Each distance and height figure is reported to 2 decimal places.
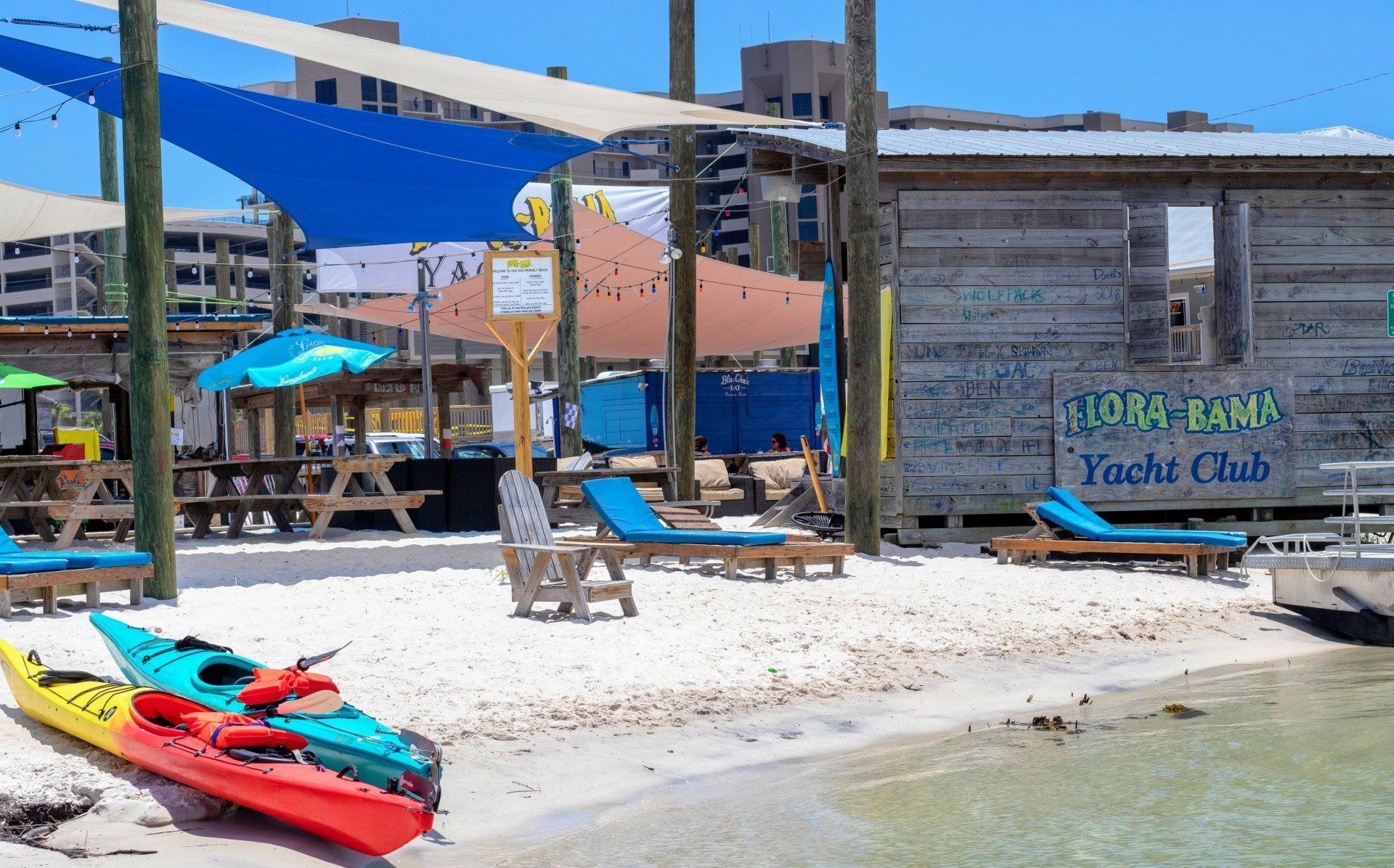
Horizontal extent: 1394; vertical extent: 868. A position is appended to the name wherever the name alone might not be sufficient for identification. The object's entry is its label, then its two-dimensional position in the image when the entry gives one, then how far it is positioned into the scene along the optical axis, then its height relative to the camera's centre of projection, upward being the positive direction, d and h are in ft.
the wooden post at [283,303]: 57.11 +5.31
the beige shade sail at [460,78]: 34.04 +8.78
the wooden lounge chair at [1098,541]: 37.68 -3.63
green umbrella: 50.57 +1.80
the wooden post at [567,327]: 56.80 +3.88
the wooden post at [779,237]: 80.43 +10.49
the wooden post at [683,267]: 47.98 +5.23
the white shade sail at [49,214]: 46.85 +7.56
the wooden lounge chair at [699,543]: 34.71 -3.17
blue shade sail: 35.19 +7.42
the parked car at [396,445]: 82.07 -1.34
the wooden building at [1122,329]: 43.68 +2.63
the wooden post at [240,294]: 64.55 +9.77
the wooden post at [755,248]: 87.71 +10.77
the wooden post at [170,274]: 91.59 +12.36
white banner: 73.87 +9.04
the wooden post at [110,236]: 61.31 +9.54
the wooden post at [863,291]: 39.68 +3.54
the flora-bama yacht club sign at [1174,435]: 44.47 -0.84
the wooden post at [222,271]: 84.89 +9.88
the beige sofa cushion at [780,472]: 59.21 -2.43
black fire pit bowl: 44.65 -3.59
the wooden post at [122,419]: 57.82 +0.35
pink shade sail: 70.64 +6.32
